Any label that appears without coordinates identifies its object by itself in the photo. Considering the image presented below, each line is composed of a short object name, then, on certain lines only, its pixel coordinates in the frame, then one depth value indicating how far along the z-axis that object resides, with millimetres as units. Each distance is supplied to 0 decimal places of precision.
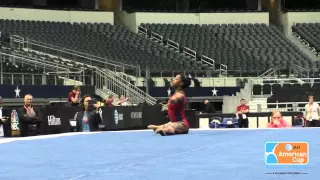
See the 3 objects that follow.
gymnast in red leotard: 11922
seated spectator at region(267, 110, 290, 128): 15547
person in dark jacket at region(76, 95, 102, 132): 14188
